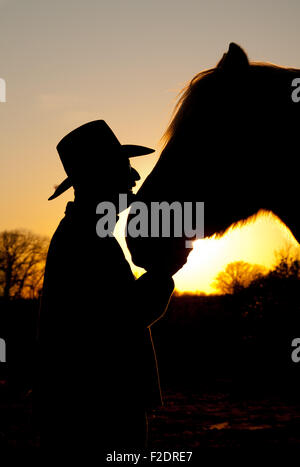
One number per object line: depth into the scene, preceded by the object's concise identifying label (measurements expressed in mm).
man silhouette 2258
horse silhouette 2232
